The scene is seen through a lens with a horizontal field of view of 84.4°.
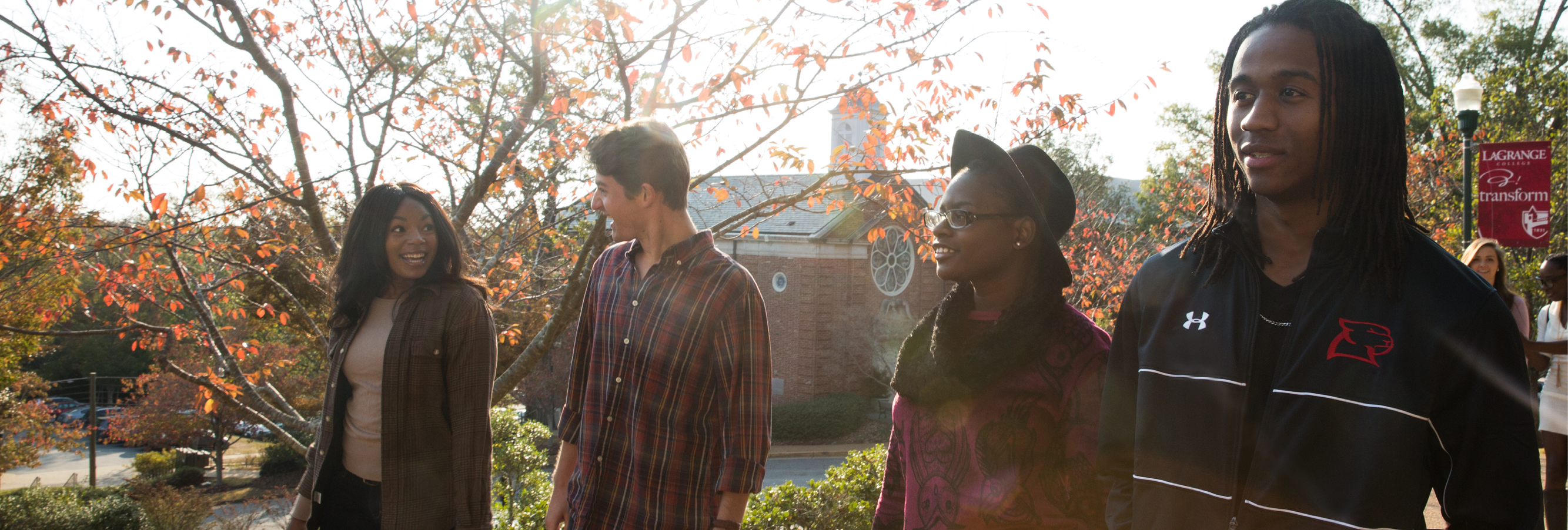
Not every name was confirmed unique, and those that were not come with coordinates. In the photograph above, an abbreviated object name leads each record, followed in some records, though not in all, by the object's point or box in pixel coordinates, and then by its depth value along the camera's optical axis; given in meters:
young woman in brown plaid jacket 2.92
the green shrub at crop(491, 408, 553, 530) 5.02
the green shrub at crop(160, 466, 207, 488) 20.31
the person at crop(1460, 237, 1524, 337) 5.44
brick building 24.30
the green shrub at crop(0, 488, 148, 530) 8.83
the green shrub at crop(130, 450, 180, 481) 22.06
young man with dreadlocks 1.26
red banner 8.26
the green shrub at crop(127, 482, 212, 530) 9.52
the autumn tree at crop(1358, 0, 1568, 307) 14.03
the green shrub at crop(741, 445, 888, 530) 4.91
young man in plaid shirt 2.47
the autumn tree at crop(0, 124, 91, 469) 5.61
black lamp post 8.67
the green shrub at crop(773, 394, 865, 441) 21.59
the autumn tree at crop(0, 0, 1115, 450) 4.45
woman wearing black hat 1.97
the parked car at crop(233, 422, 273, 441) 26.23
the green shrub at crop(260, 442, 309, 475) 21.78
